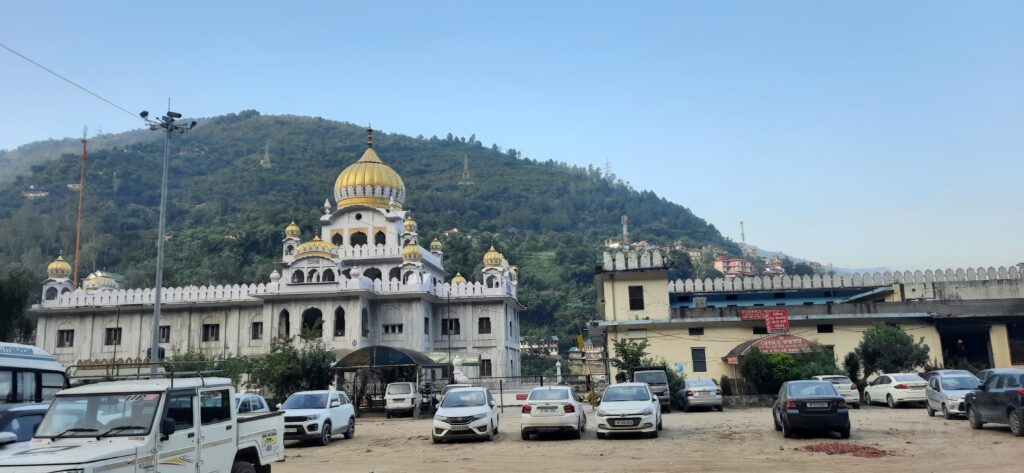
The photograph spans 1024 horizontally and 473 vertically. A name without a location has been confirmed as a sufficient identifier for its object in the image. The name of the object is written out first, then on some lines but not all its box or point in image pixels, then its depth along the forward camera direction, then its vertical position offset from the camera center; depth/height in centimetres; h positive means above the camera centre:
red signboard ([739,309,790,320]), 3275 +160
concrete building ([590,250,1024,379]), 3306 +125
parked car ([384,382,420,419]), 2736 -135
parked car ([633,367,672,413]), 2511 -91
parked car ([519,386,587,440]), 1625 -127
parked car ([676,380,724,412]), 2470 -140
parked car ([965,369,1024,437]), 1461 -118
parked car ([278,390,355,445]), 1706 -120
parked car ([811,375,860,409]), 2397 -136
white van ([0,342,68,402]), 1475 -1
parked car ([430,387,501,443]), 1636 -130
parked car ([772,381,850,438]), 1474 -119
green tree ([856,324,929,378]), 2988 -18
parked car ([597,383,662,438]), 1579 -125
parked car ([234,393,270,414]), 1624 -81
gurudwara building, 4178 +342
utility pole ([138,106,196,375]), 2321 +730
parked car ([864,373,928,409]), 2352 -133
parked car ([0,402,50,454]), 1095 -65
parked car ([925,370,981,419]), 1861 -119
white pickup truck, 735 -66
